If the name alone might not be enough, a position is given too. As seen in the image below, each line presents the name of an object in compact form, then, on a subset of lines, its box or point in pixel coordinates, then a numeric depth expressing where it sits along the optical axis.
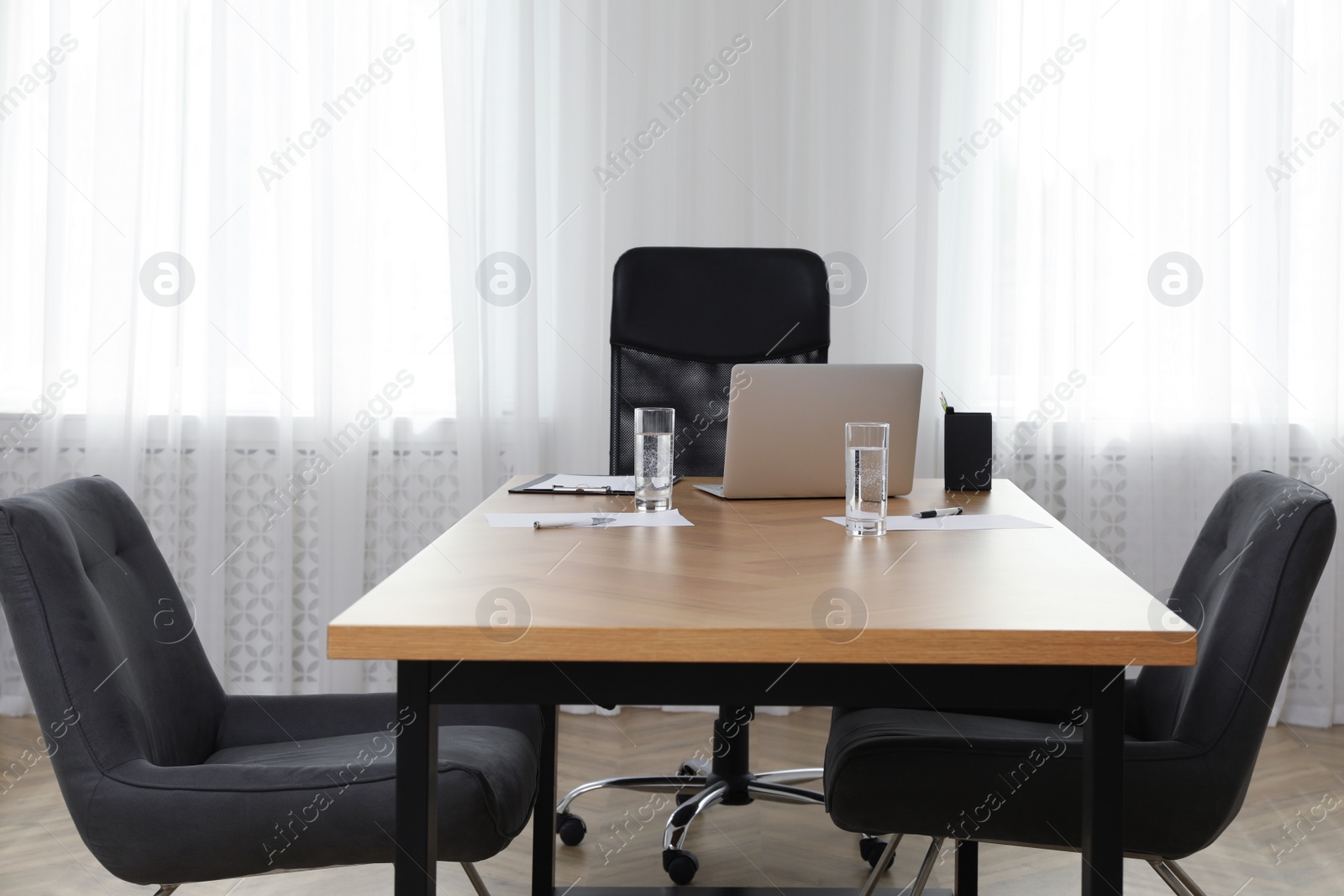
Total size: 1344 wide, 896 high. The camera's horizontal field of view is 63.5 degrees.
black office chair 2.44
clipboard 1.95
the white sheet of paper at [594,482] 2.00
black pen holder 2.00
